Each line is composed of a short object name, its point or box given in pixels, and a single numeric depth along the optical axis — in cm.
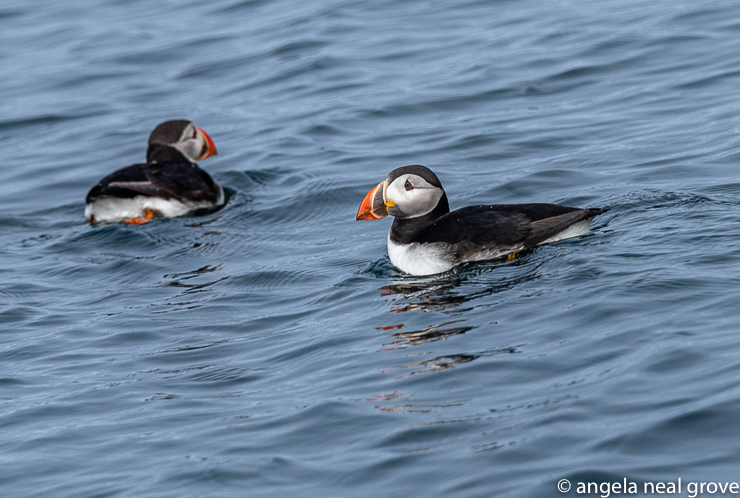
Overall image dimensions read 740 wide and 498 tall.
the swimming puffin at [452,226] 1381
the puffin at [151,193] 1923
